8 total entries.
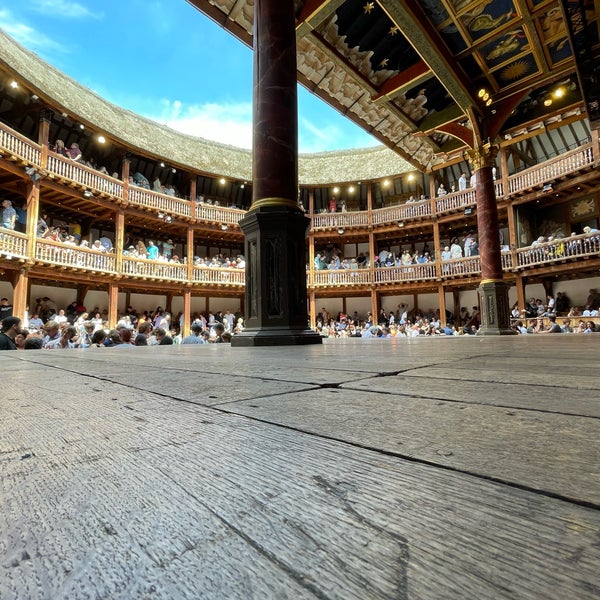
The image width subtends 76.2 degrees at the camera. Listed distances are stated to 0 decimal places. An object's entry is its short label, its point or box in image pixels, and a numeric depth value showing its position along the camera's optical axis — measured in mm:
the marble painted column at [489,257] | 6863
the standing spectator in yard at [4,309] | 9300
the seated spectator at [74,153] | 12423
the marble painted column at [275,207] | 3225
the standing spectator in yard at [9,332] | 4449
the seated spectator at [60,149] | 11883
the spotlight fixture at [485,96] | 6926
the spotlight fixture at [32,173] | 10258
